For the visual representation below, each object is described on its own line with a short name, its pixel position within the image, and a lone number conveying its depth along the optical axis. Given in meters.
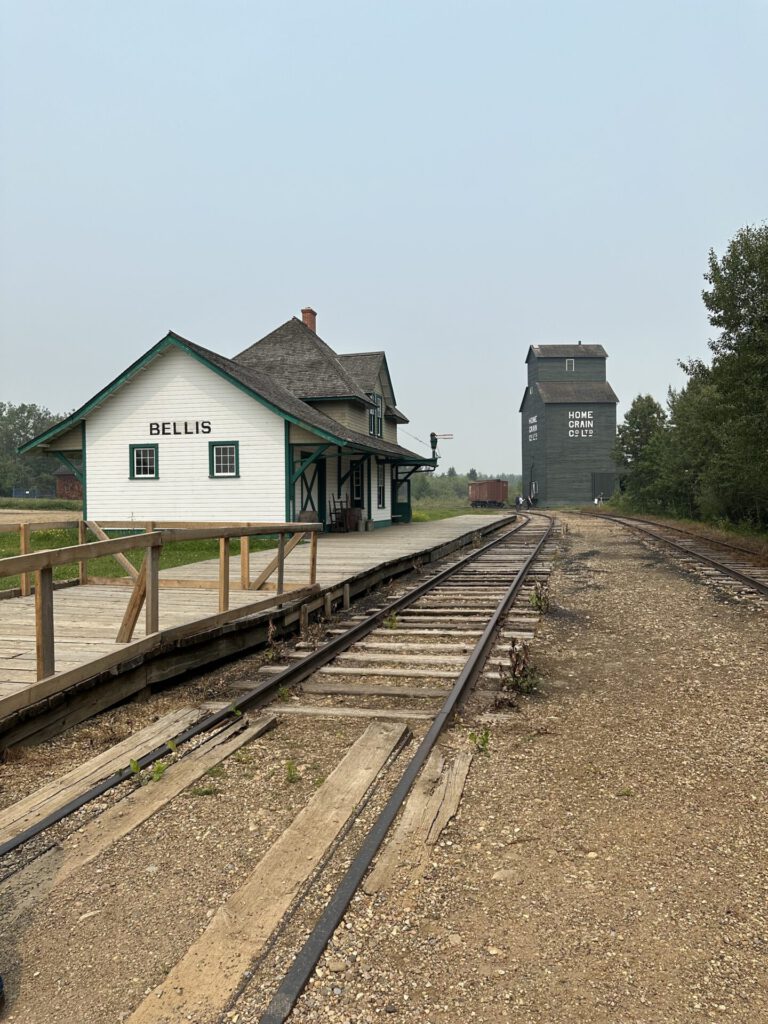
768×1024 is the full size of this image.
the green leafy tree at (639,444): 42.60
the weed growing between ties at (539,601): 10.02
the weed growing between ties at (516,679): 5.68
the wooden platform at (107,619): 5.24
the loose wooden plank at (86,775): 3.74
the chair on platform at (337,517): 25.17
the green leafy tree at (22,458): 109.75
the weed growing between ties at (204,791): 4.06
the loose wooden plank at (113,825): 3.14
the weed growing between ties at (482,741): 4.77
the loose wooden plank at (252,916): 2.40
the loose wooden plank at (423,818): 3.22
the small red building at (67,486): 74.62
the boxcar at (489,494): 70.62
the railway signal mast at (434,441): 36.38
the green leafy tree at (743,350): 17.75
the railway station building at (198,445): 21.31
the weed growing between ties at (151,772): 4.25
